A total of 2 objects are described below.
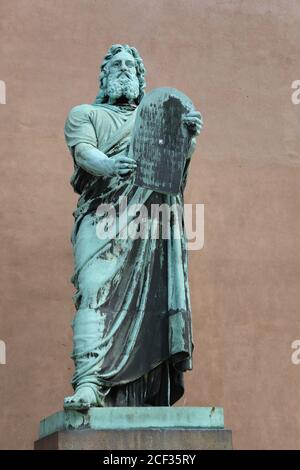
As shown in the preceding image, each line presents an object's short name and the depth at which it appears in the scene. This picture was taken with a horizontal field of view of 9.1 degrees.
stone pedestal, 8.01
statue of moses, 8.63
